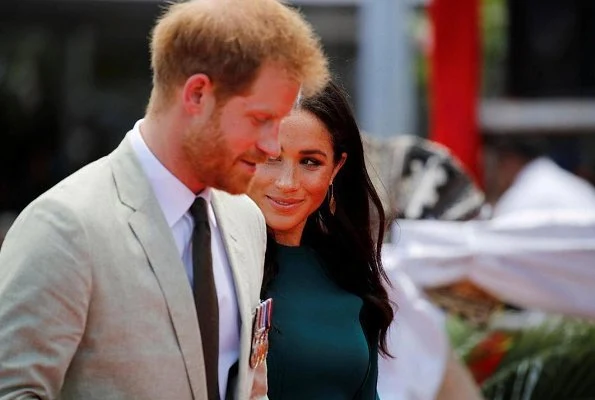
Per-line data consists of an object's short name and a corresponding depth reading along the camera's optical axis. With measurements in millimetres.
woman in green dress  6211
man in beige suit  4395
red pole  16969
